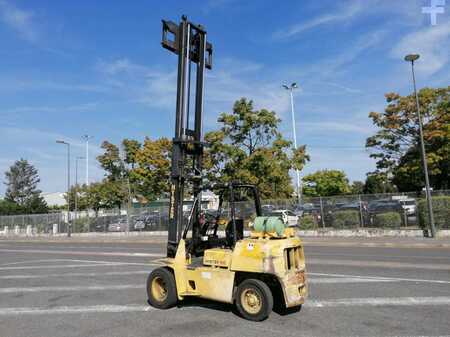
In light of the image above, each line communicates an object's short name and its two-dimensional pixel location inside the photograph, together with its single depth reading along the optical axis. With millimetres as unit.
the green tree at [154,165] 47188
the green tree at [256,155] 32906
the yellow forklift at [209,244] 6727
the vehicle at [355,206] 26641
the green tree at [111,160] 52781
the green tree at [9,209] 78312
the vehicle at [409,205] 25281
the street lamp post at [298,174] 44000
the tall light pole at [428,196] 22234
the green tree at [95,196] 62056
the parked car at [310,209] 28500
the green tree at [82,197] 69062
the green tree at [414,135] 30891
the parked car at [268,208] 28978
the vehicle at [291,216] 28250
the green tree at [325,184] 78750
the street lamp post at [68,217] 41000
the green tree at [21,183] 110438
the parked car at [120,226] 38844
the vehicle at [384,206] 25625
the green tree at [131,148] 50312
